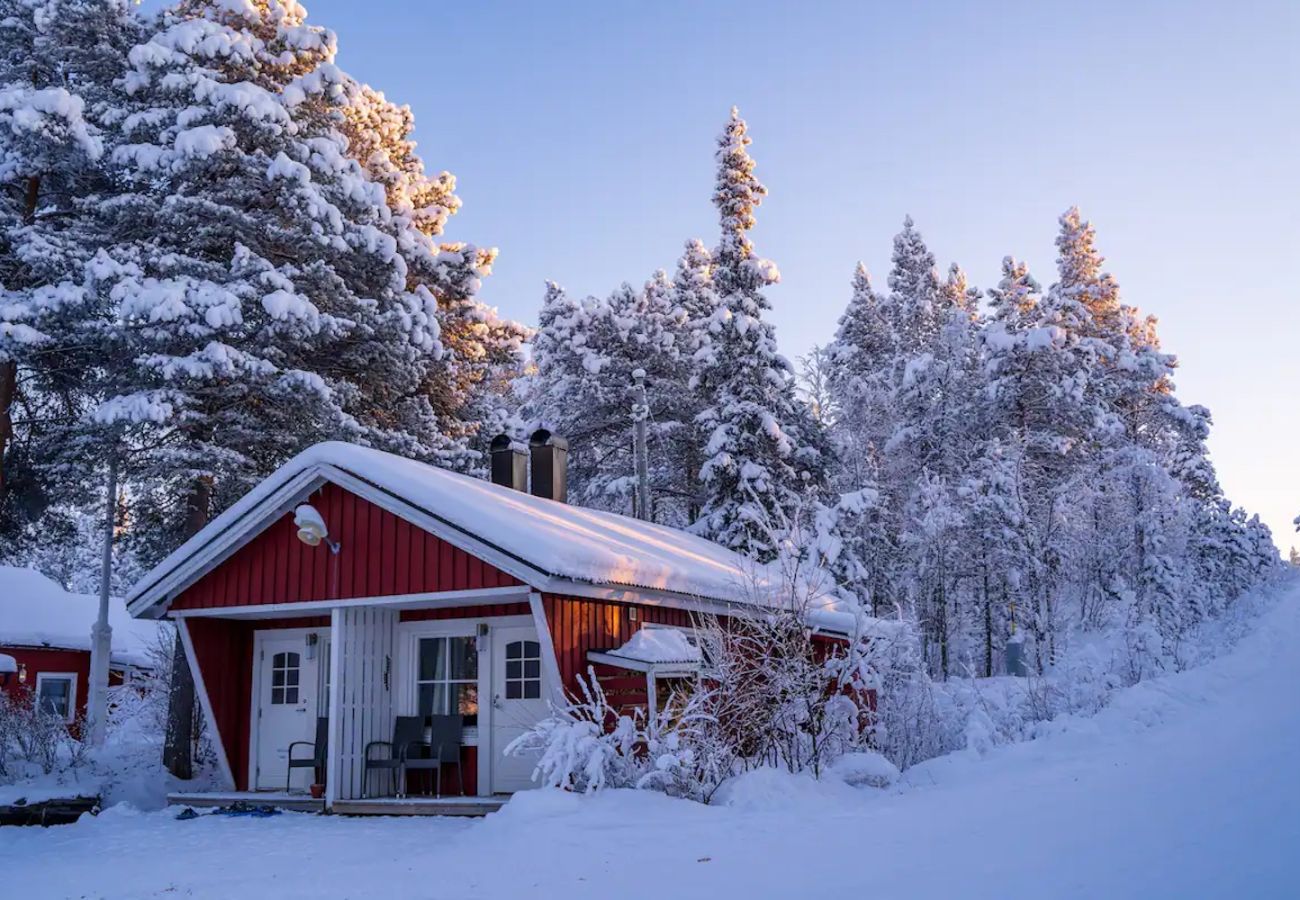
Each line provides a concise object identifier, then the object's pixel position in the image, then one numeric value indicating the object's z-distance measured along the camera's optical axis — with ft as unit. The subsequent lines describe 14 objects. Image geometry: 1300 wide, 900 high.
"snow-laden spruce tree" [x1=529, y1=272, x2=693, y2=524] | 97.96
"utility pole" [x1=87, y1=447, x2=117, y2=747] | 61.16
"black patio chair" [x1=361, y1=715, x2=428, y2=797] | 43.16
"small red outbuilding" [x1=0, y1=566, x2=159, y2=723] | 81.56
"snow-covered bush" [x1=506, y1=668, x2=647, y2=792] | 32.99
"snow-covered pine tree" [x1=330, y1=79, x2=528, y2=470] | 70.18
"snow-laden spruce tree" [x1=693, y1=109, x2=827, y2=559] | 84.43
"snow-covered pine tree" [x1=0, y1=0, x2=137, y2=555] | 56.65
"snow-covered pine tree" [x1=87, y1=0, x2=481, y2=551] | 54.70
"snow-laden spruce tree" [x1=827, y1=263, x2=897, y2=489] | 107.24
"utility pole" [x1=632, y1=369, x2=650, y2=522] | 75.00
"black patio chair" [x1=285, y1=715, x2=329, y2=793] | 44.62
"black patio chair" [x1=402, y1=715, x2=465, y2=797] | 43.06
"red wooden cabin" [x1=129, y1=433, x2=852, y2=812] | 38.88
